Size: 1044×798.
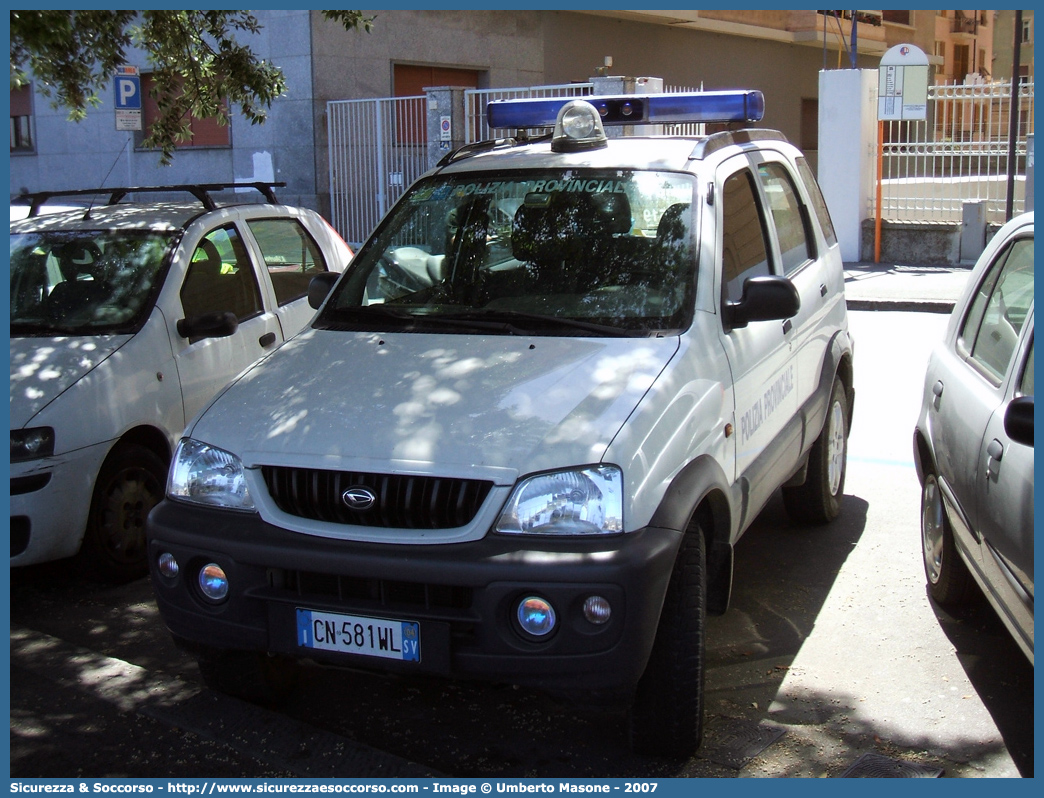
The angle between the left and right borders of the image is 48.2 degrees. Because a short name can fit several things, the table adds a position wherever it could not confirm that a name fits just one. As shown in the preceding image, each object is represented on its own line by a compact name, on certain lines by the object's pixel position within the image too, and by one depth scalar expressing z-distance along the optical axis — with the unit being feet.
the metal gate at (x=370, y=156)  58.54
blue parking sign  40.63
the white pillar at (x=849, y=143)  54.29
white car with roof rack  15.92
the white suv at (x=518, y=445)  10.65
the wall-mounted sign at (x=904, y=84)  51.70
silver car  11.33
